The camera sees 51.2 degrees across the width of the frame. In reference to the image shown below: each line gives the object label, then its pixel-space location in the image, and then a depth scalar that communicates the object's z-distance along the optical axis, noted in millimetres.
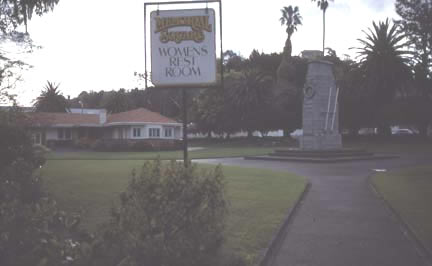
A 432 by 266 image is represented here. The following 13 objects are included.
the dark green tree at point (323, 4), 57344
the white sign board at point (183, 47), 6355
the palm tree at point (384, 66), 46969
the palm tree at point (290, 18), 65375
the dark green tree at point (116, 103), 74000
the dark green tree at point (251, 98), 55000
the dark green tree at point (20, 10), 13211
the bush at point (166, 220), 4463
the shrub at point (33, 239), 4254
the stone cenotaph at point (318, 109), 29531
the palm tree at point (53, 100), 72438
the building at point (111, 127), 49875
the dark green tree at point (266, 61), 65188
